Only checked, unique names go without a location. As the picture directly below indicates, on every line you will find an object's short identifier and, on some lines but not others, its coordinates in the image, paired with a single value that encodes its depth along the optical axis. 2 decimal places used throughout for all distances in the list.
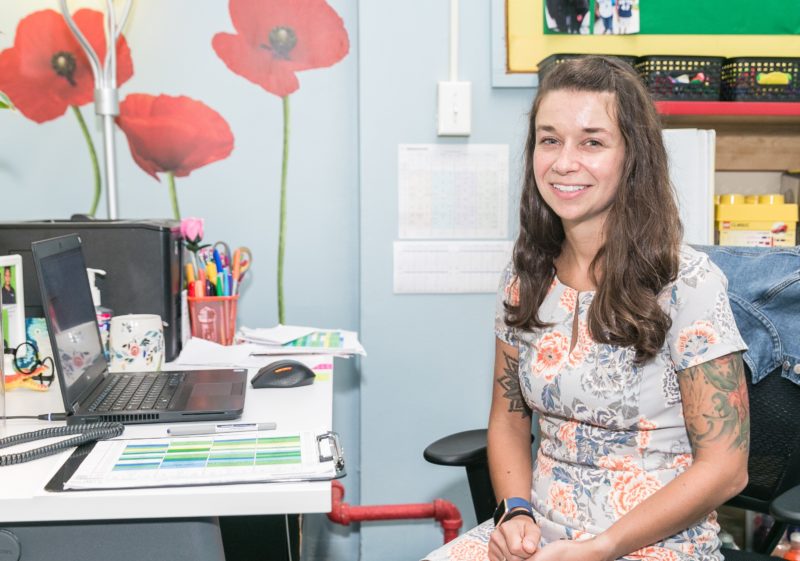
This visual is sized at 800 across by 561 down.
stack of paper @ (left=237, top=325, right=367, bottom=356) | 1.67
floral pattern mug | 1.49
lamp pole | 1.83
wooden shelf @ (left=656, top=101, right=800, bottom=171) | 2.04
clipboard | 0.93
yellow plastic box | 1.87
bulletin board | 1.95
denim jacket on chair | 1.26
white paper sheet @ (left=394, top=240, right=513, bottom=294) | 1.99
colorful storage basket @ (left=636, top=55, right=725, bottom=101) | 1.78
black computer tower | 1.60
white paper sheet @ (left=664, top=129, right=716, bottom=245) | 1.75
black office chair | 1.29
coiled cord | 1.01
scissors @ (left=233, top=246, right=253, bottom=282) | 1.89
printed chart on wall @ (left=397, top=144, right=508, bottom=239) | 1.96
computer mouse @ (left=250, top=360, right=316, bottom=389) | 1.40
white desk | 0.90
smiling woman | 1.10
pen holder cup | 1.78
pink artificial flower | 1.83
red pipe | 2.02
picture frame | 1.42
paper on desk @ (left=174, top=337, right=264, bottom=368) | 1.59
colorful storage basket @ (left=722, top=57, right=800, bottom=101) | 1.81
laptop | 1.16
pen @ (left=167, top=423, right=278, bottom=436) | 1.11
